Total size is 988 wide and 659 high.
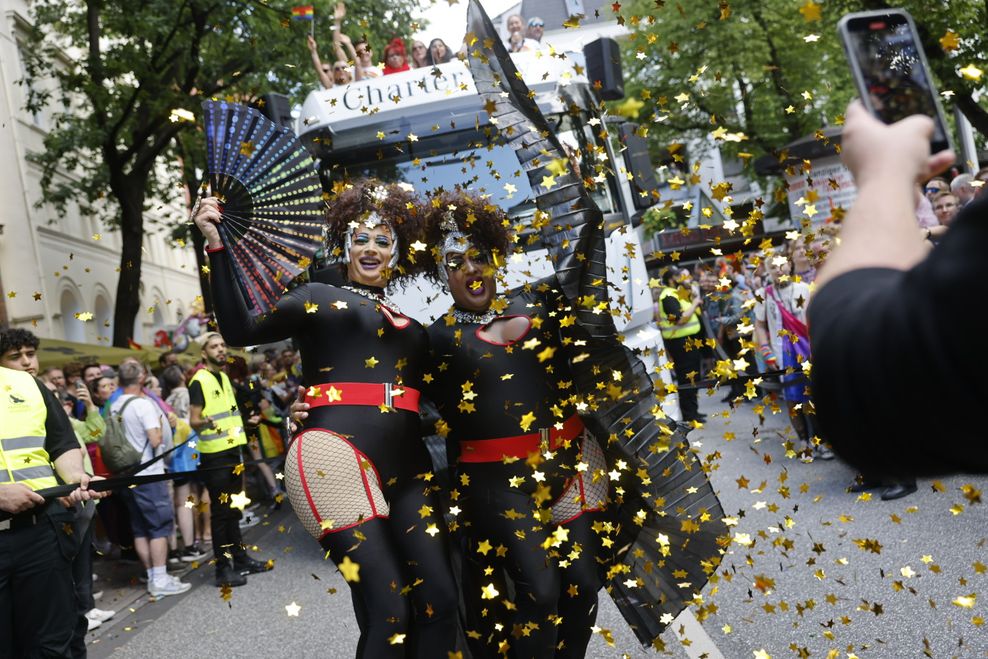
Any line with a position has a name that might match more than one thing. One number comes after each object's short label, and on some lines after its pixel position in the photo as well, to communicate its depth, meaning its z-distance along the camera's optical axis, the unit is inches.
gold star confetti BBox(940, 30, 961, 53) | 83.4
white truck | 284.4
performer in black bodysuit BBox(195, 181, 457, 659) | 133.3
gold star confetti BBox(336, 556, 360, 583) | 129.0
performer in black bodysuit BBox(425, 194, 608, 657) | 142.3
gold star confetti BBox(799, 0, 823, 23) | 75.7
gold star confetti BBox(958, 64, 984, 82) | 85.0
